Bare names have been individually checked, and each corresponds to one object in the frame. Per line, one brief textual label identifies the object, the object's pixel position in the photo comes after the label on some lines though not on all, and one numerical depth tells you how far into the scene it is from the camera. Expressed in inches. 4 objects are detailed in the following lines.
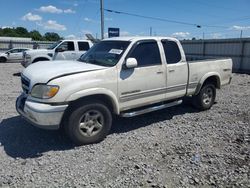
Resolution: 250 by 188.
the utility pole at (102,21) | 539.0
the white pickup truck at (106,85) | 119.0
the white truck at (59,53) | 369.6
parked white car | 681.2
